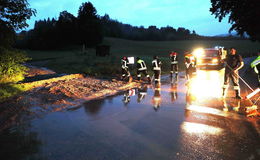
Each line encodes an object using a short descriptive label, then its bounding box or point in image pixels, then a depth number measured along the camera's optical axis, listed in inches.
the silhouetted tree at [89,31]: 2454.5
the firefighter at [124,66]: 528.4
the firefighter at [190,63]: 471.8
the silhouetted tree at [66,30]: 2561.5
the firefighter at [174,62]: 570.3
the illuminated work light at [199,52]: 880.4
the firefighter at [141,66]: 508.7
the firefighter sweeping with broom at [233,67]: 344.5
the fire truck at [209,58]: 846.5
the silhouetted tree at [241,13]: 562.5
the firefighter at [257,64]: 318.3
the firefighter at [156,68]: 490.6
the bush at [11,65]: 396.8
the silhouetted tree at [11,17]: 389.4
